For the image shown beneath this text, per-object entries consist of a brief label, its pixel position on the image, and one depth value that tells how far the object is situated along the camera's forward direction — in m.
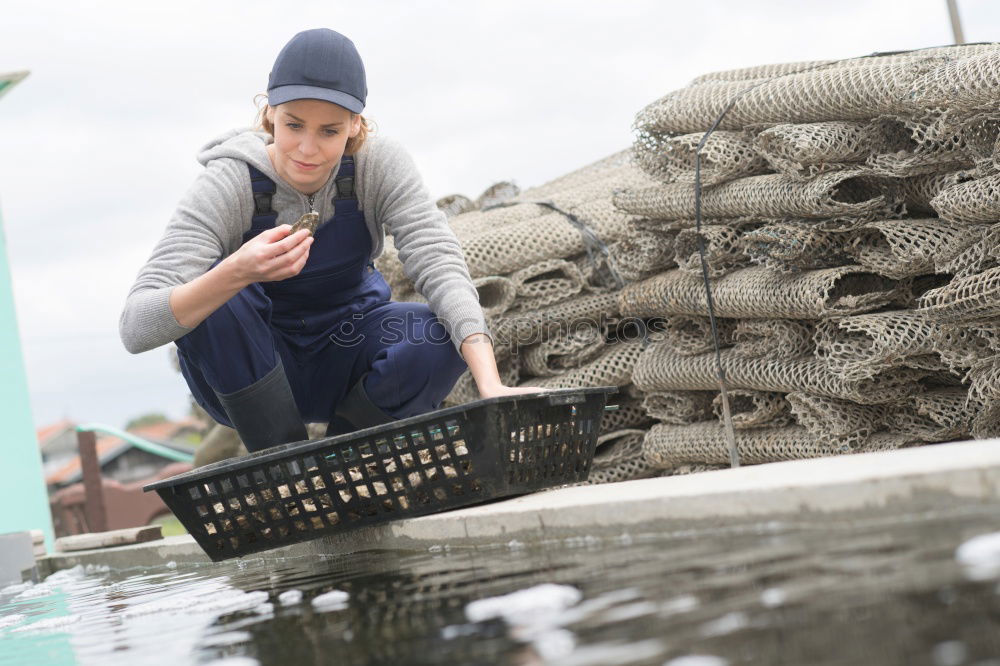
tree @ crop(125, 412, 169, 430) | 40.41
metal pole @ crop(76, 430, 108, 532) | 7.09
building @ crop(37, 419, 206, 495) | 26.48
